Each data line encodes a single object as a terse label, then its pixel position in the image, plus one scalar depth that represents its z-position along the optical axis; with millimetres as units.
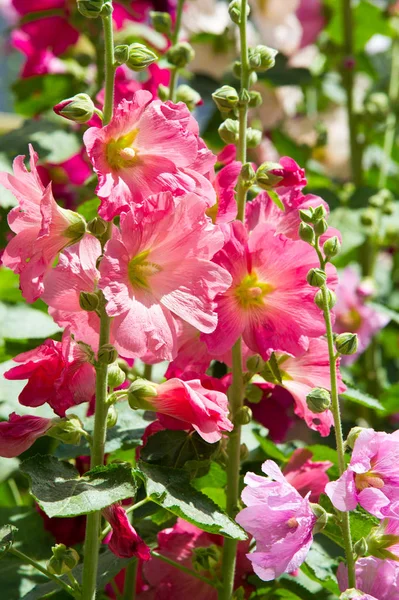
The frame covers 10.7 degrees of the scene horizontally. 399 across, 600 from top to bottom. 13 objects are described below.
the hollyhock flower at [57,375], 1577
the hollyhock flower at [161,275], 1546
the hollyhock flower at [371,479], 1519
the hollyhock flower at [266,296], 1619
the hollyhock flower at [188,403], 1560
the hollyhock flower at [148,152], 1571
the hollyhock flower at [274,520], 1525
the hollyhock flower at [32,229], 1564
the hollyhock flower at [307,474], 1707
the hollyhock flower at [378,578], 1558
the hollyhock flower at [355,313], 2408
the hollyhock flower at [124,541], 1553
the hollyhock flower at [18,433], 1579
